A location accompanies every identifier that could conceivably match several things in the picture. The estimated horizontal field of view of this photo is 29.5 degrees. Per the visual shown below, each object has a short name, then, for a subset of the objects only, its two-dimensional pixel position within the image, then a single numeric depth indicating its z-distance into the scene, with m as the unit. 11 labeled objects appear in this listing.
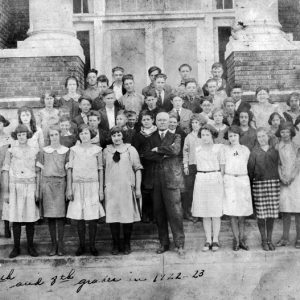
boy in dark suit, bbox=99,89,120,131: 6.93
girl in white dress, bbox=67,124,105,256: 6.09
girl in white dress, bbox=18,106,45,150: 6.73
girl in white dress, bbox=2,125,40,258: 6.11
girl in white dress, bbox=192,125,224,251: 6.19
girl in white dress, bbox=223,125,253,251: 6.20
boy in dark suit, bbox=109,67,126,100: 7.79
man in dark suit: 6.17
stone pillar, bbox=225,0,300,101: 8.85
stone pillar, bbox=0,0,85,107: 8.66
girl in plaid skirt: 6.28
